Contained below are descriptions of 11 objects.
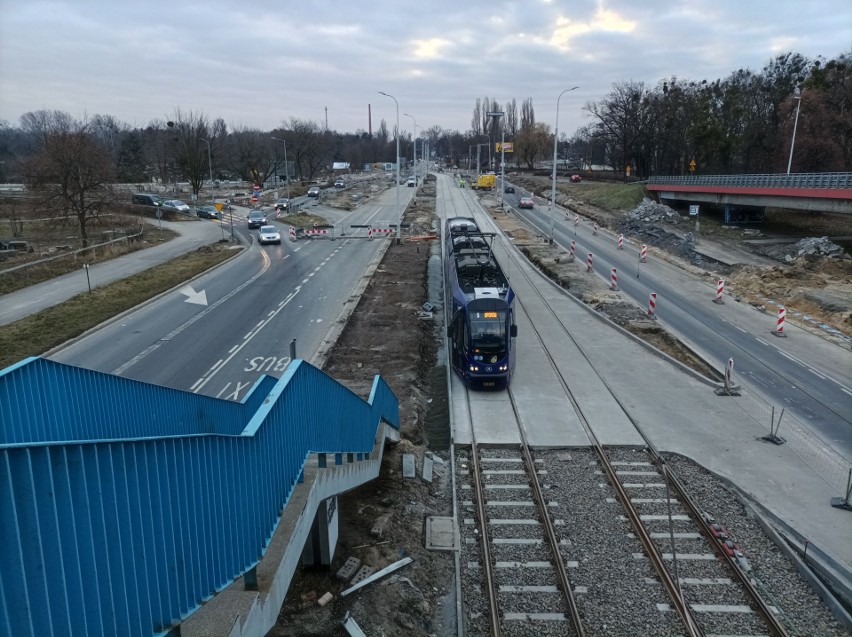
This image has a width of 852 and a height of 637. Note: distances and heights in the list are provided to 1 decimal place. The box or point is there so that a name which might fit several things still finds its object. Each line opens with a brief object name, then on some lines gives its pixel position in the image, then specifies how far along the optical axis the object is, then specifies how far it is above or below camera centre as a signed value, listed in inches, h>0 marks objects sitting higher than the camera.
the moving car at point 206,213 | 2395.9 -160.0
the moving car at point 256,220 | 2097.7 -162.0
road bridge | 1395.9 -28.5
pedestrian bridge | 120.2 -92.0
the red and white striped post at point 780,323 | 912.3 -215.0
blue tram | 676.1 -176.3
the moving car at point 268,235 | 1733.0 -176.4
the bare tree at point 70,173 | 1535.4 -6.4
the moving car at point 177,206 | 2452.0 -137.1
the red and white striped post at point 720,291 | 1110.2 -205.6
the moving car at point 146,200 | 2541.8 -117.9
